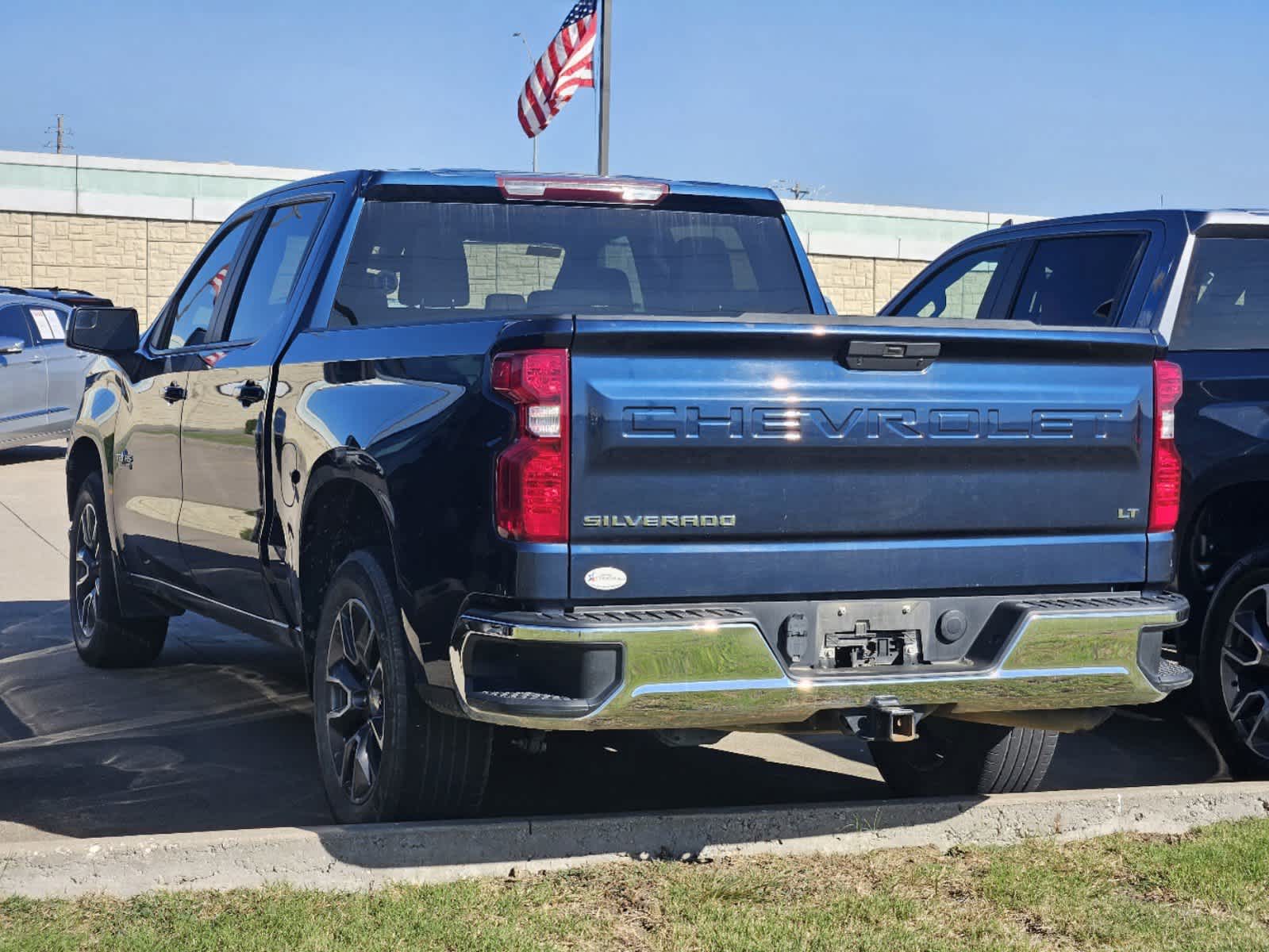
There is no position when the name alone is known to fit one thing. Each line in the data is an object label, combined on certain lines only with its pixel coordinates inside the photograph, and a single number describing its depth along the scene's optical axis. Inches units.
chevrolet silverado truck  169.0
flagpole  845.8
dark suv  239.0
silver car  703.1
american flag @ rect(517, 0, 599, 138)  871.7
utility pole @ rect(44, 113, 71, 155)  3735.2
